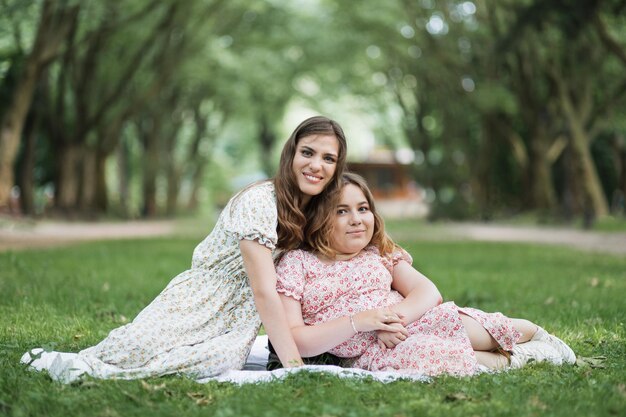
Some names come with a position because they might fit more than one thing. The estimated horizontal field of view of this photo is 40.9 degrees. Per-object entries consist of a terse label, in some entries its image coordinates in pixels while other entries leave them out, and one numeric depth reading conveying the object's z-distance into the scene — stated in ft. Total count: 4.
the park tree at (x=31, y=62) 54.65
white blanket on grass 14.07
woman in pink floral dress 14.80
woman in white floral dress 14.65
